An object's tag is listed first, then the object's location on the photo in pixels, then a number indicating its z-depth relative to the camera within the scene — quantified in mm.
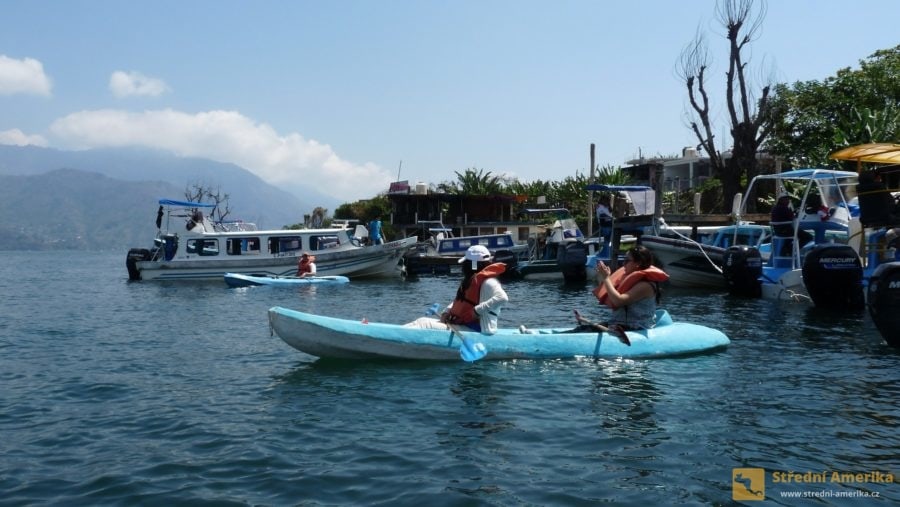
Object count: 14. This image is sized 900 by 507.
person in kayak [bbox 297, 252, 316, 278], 32562
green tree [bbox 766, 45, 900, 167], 34969
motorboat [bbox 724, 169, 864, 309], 18172
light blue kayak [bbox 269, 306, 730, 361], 11156
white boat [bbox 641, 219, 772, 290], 25297
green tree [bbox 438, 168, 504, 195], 58906
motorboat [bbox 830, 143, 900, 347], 12242
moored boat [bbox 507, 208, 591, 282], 30266
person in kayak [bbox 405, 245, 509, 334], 10820
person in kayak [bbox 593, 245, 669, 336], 11312
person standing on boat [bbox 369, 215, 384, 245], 37669
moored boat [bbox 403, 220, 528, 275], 38000
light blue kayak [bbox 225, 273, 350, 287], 30219
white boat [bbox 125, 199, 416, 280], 35062
